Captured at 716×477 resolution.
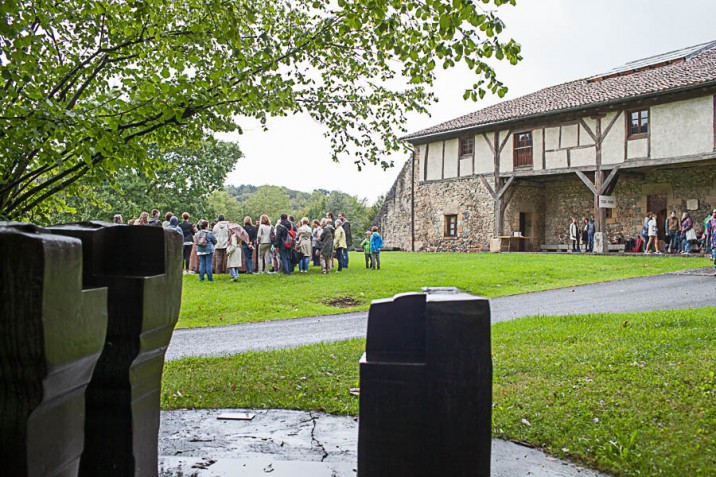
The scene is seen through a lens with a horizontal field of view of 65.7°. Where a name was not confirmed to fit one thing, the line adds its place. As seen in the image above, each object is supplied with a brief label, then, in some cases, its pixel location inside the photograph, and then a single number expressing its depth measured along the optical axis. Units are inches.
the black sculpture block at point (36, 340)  50.1
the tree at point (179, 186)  1300.4
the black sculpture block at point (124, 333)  70.6
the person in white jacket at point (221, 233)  574.2
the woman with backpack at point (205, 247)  550.6
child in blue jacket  649.6
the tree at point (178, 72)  175.8
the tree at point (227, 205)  2883.9
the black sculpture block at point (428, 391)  69.0
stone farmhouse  765.3
